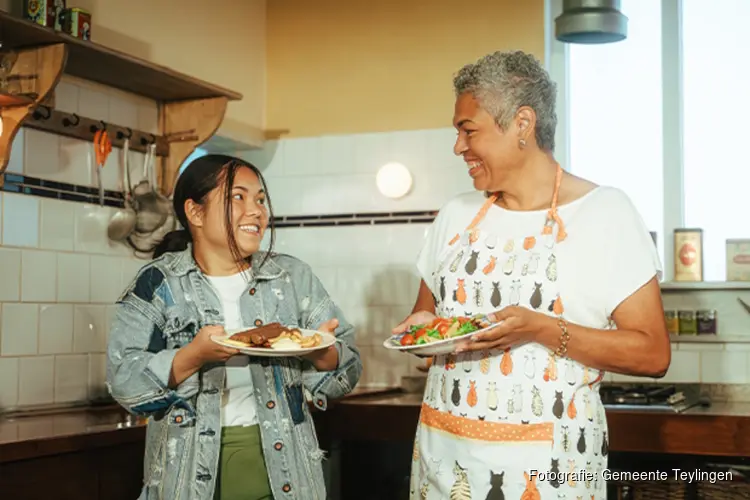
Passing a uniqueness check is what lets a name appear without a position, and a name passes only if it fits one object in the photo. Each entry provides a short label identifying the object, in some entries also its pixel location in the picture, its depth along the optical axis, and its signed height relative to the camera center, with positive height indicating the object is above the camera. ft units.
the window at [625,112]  14.53 +2.30
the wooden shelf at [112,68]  9.79 +2.27
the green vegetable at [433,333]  6.86 -0.46
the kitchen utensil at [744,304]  13.45 -0.49
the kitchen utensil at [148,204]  12.34 +0.76
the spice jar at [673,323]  13.65 -0.75
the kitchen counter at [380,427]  8.45 -1.68
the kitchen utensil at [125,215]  12.08 +0.62
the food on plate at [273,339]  6.84 -0.50
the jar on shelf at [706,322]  13.55 -0.73
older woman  6.85 -0.30
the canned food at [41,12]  10.16 +2.60
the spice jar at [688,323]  13.58 -0.75
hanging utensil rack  11.01 +1.61
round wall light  14.43 +1.26
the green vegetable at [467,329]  6.70 -0.42
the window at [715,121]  14.15 +2.12
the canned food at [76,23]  10.51 +2.57
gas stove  11.48 -1.59
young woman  7.06 -0.68
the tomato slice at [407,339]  7.04 -0.52
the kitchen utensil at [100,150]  11.65 +1.36
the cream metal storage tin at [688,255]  13.80 +0.18
